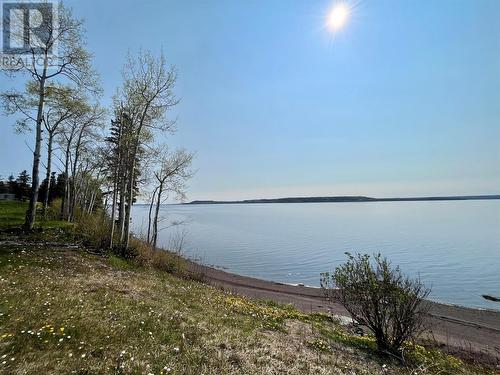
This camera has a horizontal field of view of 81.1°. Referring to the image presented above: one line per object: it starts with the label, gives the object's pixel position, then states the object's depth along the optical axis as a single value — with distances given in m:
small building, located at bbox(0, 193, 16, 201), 58.55
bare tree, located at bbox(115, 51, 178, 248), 18.56
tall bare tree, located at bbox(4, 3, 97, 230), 16.58
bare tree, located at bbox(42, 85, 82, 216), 17.64
